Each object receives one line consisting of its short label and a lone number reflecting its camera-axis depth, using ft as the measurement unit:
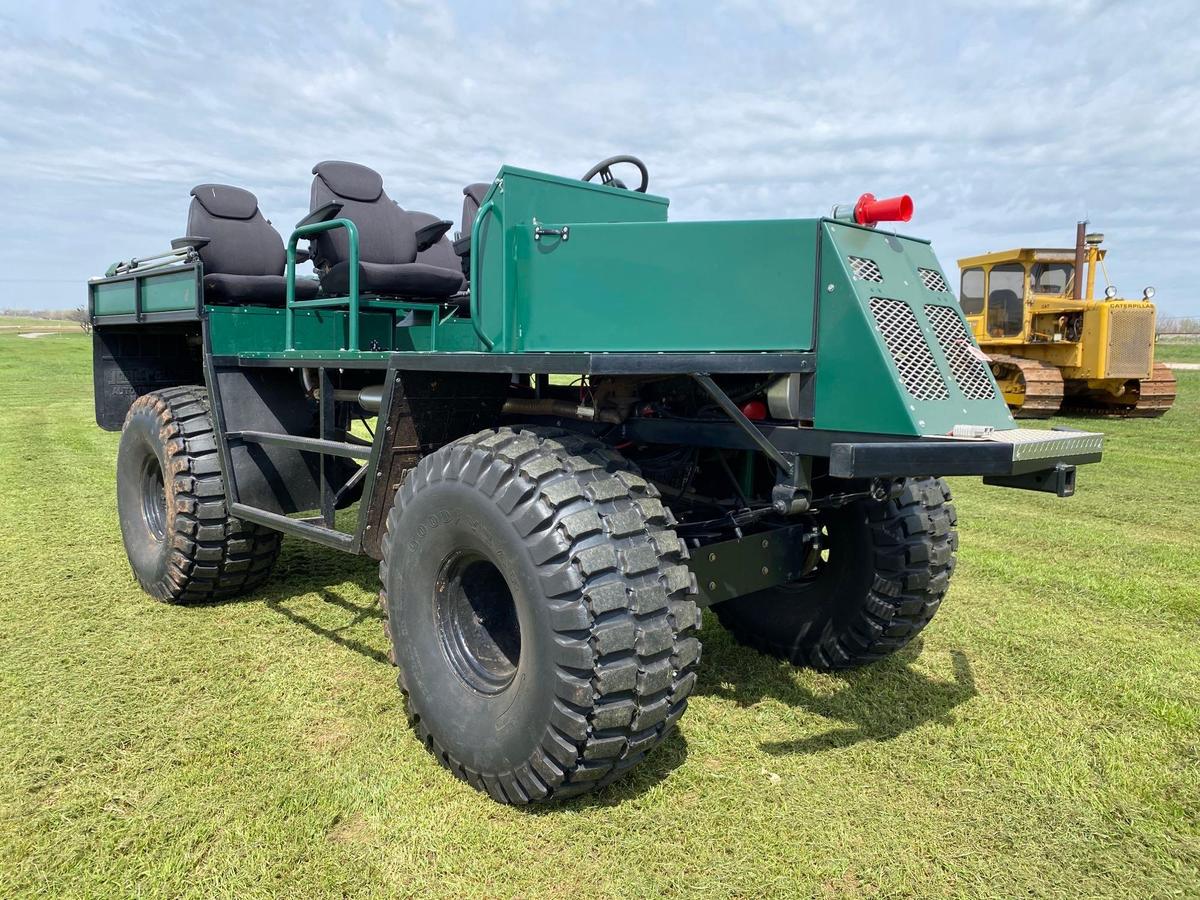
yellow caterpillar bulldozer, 48.80
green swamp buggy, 9.06
